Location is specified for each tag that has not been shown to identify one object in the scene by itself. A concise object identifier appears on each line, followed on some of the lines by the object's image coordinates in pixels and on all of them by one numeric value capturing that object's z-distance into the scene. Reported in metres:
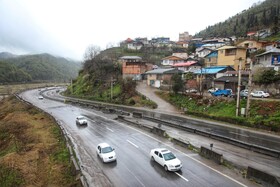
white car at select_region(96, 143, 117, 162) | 21.30
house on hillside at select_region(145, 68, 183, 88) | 68.63
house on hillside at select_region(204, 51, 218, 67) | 75.97
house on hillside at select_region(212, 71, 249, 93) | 51.23
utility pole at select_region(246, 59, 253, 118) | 34.33
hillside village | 55.27
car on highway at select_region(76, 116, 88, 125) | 39.25
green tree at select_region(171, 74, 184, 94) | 54.72
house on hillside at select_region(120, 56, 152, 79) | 87.50
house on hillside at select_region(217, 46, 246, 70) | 66.88
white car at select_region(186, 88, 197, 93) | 57.62
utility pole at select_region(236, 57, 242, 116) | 37.42
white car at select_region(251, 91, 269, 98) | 42.88
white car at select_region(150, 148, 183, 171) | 18.81
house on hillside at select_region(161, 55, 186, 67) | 97.56
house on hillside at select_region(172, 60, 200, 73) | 77.06
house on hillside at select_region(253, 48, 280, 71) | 55.04
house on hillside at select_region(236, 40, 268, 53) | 86.50
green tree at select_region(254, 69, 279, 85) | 42.88
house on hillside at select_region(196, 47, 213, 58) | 96.88
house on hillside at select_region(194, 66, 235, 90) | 60.69
